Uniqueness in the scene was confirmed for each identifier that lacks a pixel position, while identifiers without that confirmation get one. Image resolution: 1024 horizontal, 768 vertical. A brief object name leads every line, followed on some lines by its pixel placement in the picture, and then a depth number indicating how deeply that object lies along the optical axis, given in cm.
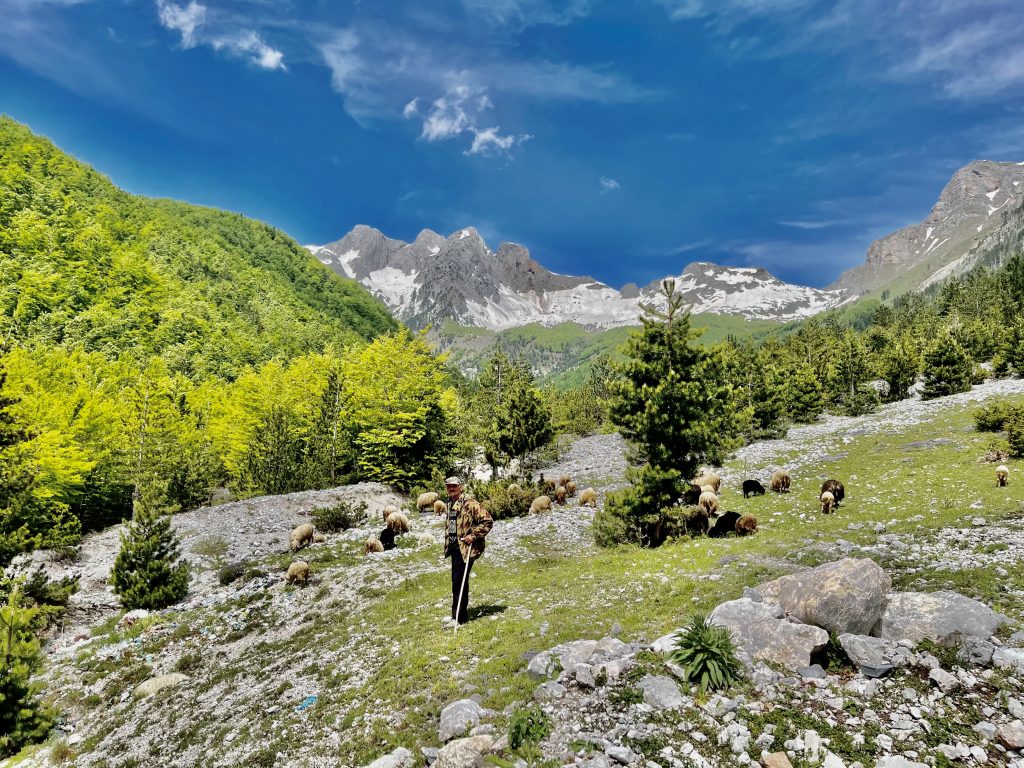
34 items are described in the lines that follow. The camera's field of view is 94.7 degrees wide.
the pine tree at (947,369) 6144
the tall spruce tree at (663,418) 2045
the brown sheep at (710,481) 3003
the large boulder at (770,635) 843
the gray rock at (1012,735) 588
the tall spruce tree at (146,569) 1866
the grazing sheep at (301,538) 2512
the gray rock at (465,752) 693
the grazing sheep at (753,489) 2855
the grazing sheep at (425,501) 3406
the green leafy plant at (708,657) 800
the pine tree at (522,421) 4241
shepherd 1282
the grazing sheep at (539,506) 3070
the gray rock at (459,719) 784
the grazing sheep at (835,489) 2334
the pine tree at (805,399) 6944
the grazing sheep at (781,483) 2823
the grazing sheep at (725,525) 2095
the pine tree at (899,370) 7531
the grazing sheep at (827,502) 2194
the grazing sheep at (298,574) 1952
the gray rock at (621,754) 666
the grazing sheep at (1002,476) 2133
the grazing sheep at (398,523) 2623
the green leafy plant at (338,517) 2867
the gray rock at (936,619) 818
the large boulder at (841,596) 886
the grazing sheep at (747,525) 2022
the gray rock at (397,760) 725
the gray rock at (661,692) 774
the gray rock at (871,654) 773
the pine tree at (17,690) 1041
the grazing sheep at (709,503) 2389
